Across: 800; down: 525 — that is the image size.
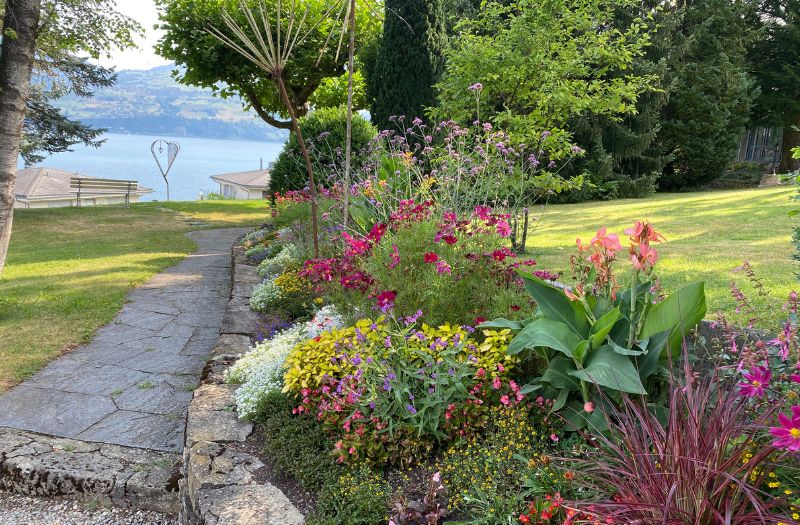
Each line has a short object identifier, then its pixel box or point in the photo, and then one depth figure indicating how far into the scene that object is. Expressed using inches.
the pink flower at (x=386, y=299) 106.6
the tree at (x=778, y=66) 706.2
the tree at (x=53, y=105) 441.6
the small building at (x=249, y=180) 1153.7
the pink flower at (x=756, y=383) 65.2
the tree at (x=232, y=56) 496.4
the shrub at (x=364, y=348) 98.0
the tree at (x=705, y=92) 628.7
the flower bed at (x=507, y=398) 65.0
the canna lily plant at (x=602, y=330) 81.1
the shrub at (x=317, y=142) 358.6
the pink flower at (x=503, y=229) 126.4
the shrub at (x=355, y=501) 77.8
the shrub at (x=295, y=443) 89.1
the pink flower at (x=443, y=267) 109.7
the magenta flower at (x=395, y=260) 117.7
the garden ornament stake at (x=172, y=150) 828.0
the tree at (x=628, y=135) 581.6
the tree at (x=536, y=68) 256.7
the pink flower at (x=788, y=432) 52.5
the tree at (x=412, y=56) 366.0
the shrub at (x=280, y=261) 222.0
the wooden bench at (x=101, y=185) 671.8
